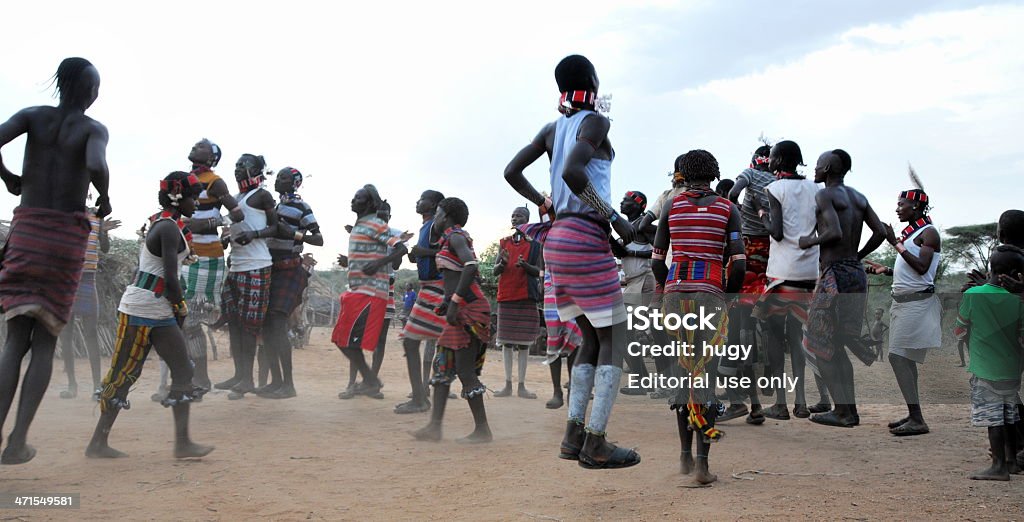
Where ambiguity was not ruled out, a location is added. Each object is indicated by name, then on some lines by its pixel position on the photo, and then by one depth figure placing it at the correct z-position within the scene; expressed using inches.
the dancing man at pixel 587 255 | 158.9
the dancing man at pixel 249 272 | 305.7
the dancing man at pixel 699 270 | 190.1
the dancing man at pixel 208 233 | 289.1
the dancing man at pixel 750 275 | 263.9
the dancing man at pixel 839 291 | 242.1
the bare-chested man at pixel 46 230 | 179.8
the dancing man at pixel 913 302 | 249.1
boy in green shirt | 189.2
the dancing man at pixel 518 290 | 339.6
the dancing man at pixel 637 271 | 316.5
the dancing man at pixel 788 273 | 253.0
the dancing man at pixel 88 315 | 311.8
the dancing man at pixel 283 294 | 316.2
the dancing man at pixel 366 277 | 317.1
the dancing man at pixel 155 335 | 204.7
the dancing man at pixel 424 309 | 281.1
